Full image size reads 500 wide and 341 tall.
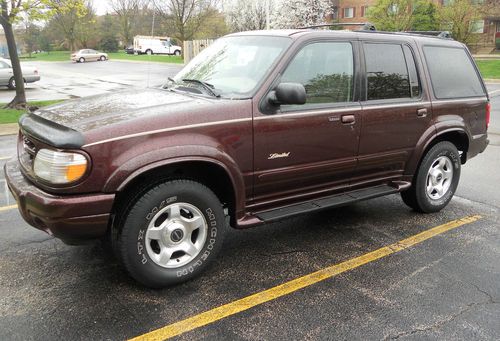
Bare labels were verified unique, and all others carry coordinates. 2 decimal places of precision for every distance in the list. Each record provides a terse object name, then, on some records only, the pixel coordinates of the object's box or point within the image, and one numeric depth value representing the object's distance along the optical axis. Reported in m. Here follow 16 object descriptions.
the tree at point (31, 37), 64.22
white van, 56.86
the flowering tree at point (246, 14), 42.72
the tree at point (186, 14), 43.41
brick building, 43.31
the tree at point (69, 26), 57.86
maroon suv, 3.04
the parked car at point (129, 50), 60.42
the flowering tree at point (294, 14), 44.50
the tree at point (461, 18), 32.12
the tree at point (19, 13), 12.49
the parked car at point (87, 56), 47.00
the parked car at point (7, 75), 20.15
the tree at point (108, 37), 67.56
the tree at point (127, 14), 64.88
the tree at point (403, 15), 34.50
